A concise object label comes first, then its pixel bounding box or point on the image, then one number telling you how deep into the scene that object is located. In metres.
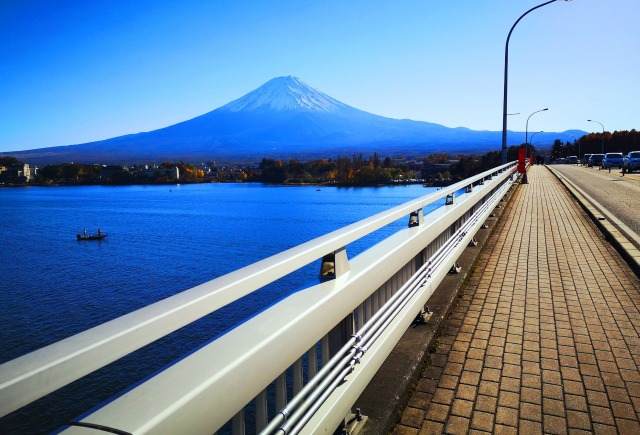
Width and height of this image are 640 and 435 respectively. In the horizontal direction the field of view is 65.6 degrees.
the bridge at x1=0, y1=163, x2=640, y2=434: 1.31
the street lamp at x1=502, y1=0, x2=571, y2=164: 20.72
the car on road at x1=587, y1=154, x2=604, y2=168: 55.38
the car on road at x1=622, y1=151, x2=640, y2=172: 38.31
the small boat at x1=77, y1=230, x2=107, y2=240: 77.50
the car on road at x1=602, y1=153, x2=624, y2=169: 46.75
